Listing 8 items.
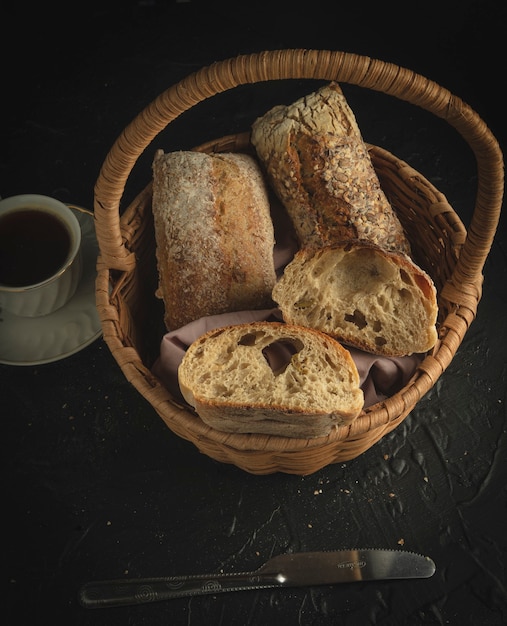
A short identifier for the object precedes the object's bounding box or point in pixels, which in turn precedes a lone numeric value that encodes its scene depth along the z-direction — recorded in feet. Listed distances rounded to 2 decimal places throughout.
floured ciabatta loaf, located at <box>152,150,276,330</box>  1.76
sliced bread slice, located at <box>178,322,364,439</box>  1.51
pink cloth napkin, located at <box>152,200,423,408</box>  1.67
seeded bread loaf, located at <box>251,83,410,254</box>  1.79
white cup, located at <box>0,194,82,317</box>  1.87
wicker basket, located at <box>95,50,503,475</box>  1.49
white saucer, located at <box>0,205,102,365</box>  1.93
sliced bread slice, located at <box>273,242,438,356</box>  1.62
